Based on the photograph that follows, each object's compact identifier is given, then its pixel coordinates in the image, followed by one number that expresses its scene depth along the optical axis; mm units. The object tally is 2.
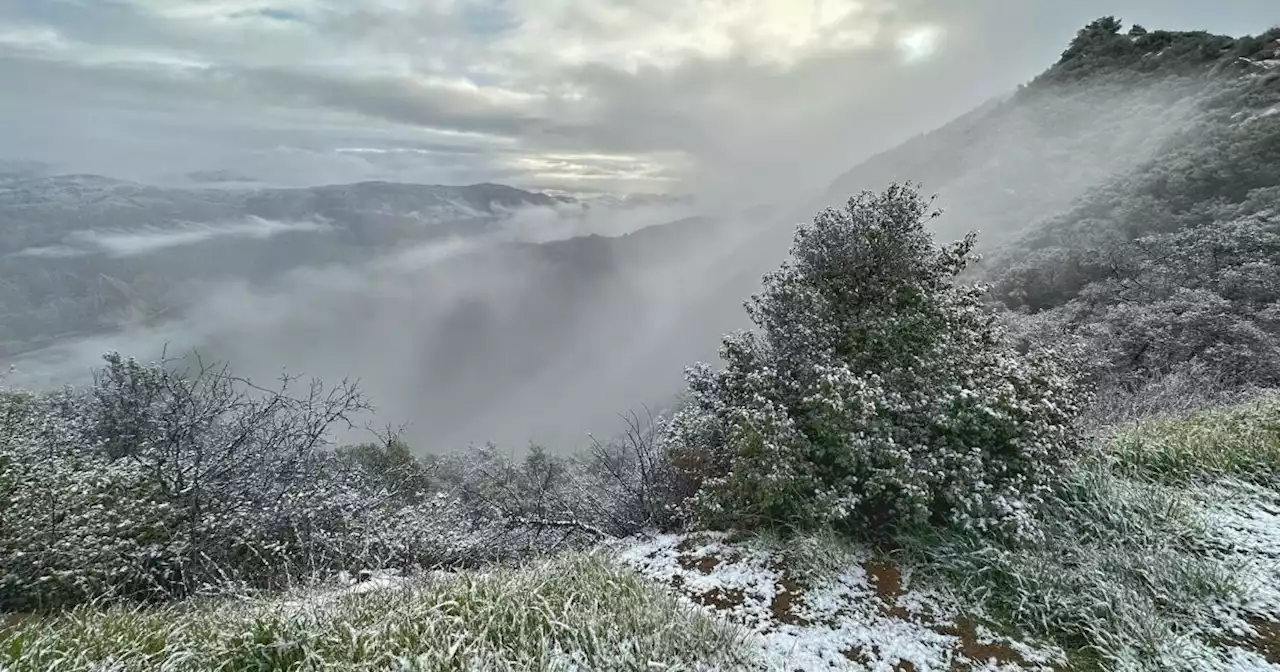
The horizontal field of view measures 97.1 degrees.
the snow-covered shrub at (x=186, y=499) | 5395
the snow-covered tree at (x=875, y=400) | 5176
